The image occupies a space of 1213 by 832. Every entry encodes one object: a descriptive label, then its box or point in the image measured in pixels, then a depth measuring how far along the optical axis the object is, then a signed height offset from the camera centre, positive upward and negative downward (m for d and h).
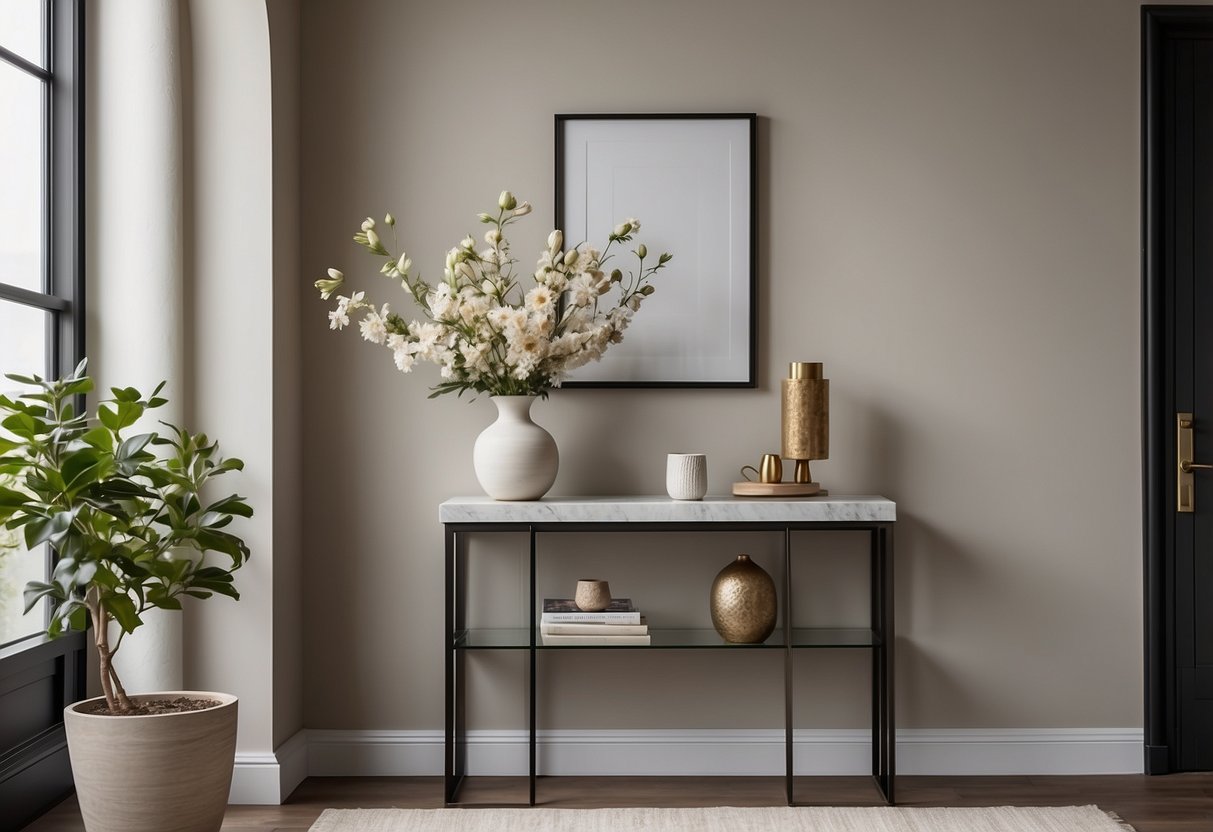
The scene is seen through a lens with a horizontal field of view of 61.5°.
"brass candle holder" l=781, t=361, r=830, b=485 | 2.93 +0.01
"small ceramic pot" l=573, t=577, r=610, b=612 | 2.85 -0.50
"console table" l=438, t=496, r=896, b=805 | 2.75 -0.29
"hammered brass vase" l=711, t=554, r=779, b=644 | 2.84 -0.52
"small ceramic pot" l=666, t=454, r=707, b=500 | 2.85 -0.17
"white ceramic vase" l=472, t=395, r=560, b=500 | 2.83 -0.11
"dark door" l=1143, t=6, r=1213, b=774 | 3.06 +0.11
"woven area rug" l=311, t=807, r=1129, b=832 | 2.63 -1.06
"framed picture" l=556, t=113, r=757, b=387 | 3.08 +0.59
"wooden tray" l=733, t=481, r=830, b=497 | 2.89 -0.21
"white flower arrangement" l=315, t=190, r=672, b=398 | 2.76 +0.27
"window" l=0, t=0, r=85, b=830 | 2.55 +0.36
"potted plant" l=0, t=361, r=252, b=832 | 2.24 -0.38
